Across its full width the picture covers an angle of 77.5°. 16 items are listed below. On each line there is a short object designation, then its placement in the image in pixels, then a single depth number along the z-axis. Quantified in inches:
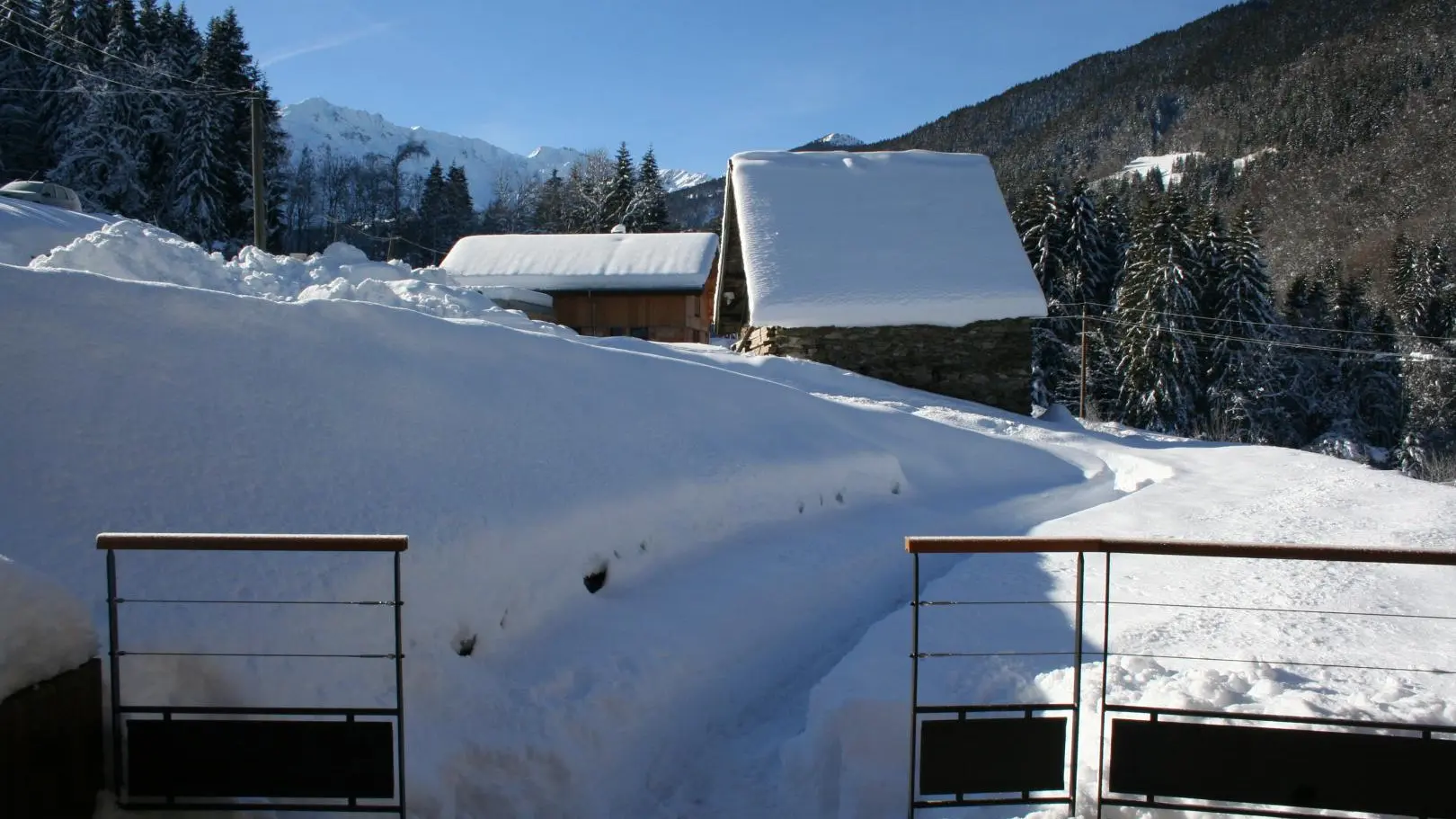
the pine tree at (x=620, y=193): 1889.8
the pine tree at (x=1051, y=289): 1354.6
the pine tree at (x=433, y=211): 2396.7
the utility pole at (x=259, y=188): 690.2
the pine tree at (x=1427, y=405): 1460.4
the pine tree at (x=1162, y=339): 1349.7
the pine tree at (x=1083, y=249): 1512.1
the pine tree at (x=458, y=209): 2417.6
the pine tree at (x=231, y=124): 1430.9
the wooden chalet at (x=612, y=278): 1018.7
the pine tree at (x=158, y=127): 1396.4
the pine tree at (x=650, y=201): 1830.7
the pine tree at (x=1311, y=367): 1465.3
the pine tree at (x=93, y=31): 1445.6
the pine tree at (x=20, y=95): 1381.6
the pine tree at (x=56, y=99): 1385.3
